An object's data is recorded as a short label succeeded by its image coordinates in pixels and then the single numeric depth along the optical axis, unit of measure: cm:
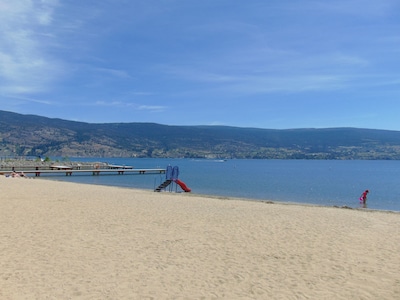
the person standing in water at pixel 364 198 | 2842
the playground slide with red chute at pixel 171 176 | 3180
